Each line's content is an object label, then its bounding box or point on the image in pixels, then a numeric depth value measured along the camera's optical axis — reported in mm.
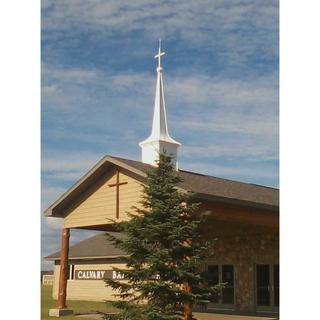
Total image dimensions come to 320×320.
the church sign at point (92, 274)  19859
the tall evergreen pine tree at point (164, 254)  9930
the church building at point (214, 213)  10719
